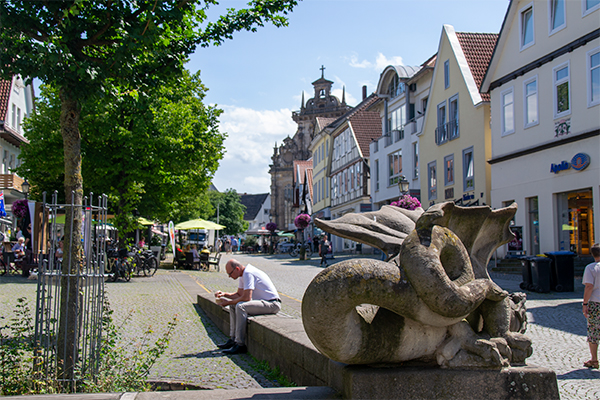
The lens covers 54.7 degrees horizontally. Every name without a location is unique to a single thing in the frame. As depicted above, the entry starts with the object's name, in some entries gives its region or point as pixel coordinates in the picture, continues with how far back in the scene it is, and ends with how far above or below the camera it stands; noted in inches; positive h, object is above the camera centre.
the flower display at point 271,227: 2965.6 +109.4
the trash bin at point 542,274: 580.4 -24.1
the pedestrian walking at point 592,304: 271.4 -25.9
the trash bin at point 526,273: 599.8 -24.4
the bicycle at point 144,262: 851.4 -21.7
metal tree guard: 193.8 -21.7
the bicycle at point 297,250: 1831.2 -5.5
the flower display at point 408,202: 824.3 +66.5
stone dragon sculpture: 137.6 -14.7
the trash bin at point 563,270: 583.3 -20.1
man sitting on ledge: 304.3 -29.0
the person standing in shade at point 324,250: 1181.3 -3.1
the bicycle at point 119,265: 764.0 -23.4
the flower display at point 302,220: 2007.9 +96.8
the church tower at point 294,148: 4015.8 +742.0
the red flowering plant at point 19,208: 1037.2 +69.0
